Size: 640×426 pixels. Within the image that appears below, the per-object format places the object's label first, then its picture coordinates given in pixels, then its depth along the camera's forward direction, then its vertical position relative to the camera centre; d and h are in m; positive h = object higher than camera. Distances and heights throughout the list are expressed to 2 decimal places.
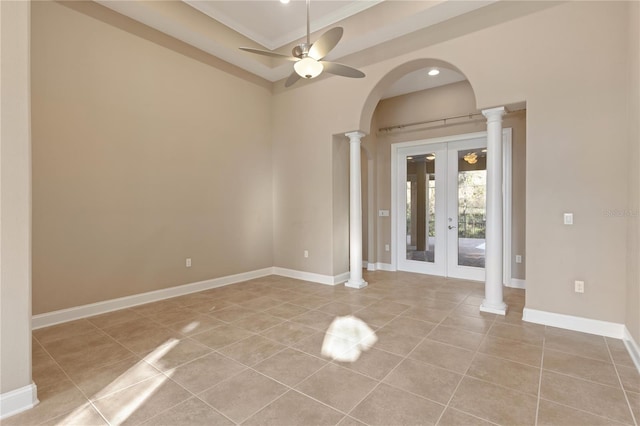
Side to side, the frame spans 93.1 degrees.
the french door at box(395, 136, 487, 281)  5.32 +0.08
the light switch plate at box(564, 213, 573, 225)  3.14 -0.07
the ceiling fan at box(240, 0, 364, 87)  2.82 +1.57
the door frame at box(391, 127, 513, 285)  4.89 +0.19
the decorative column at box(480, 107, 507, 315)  3.63 -0.01
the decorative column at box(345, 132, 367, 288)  4.95 +0.01
